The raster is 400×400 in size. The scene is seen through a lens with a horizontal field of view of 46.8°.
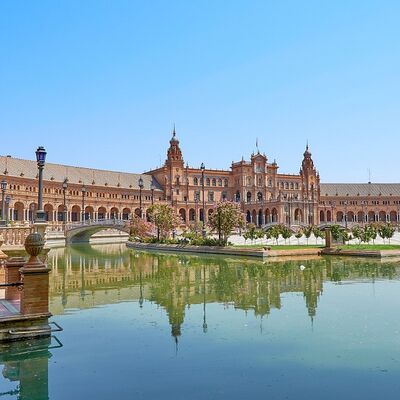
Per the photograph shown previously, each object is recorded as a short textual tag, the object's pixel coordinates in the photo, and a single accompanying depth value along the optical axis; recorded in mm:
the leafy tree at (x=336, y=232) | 47375
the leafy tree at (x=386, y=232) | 46125
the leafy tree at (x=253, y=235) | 49738
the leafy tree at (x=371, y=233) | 45906
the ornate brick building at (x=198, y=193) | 91875
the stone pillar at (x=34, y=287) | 11516
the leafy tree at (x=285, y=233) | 49088
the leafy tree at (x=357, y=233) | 47156
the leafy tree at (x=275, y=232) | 50719
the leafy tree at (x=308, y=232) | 54506
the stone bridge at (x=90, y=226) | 71438
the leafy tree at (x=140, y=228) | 64000
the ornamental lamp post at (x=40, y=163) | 18692
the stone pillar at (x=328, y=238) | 41750
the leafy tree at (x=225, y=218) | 44781
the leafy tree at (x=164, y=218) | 55719
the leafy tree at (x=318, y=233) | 53794
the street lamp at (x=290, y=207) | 105162
